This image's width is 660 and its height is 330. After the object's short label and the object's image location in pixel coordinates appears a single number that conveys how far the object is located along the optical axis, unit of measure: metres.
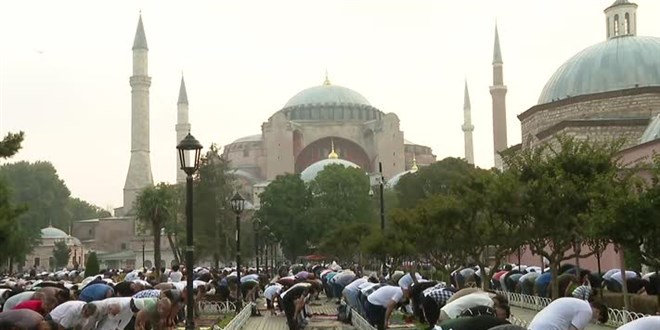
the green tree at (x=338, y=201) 51.66
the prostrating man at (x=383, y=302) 12.89
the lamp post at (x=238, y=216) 17.55
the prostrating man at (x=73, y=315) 10.14
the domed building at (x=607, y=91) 35.47
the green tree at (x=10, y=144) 15.98
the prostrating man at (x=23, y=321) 8.20
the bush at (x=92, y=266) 36.54
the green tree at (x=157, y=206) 41.03
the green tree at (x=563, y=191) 15.53
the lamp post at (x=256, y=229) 33.66
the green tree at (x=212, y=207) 45.38
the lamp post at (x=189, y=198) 10.59
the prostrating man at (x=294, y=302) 15.25
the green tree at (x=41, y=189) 76.88
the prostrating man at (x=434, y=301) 11.42
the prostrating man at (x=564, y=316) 7.29
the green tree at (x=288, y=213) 52.62
